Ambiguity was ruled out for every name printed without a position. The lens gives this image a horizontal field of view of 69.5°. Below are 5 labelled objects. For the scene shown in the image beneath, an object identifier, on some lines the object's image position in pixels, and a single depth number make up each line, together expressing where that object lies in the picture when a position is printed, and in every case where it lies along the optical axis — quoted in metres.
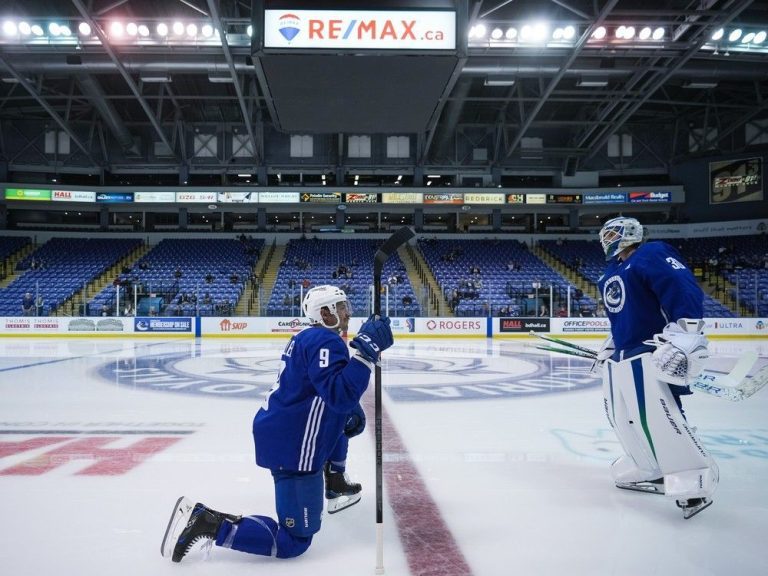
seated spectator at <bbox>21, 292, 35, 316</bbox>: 17.78
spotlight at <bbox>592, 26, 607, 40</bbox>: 16.05
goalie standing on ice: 2.80
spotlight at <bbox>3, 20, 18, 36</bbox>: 16.48
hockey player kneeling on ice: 2.32
